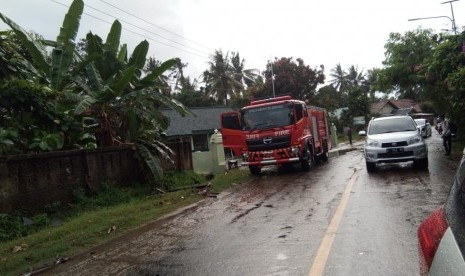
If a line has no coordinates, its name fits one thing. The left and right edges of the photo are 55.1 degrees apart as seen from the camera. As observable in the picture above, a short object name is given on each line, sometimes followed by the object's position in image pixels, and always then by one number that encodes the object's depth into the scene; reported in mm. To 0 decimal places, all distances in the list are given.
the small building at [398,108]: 68469
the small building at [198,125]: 35125
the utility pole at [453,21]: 22684
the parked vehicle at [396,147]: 13352
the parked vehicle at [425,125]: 34569
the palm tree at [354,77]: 86000
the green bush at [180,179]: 14078
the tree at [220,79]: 51750
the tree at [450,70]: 15531
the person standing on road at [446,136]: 18250
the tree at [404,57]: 28734
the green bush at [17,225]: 9008
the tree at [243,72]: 57109
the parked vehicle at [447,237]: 2174
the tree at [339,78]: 86000
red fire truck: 16266
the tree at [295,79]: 49594
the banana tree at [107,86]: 12438
